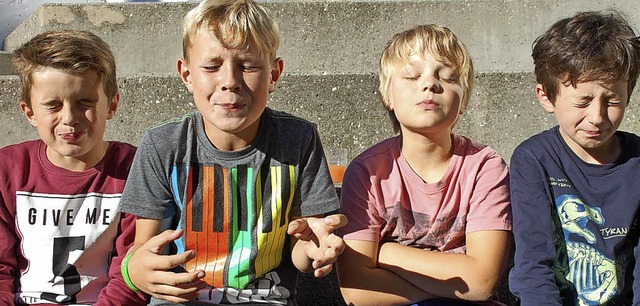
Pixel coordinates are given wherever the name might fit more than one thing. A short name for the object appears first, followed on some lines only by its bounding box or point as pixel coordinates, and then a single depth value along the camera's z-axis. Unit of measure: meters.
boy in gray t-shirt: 1.93
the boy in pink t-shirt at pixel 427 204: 1.99
